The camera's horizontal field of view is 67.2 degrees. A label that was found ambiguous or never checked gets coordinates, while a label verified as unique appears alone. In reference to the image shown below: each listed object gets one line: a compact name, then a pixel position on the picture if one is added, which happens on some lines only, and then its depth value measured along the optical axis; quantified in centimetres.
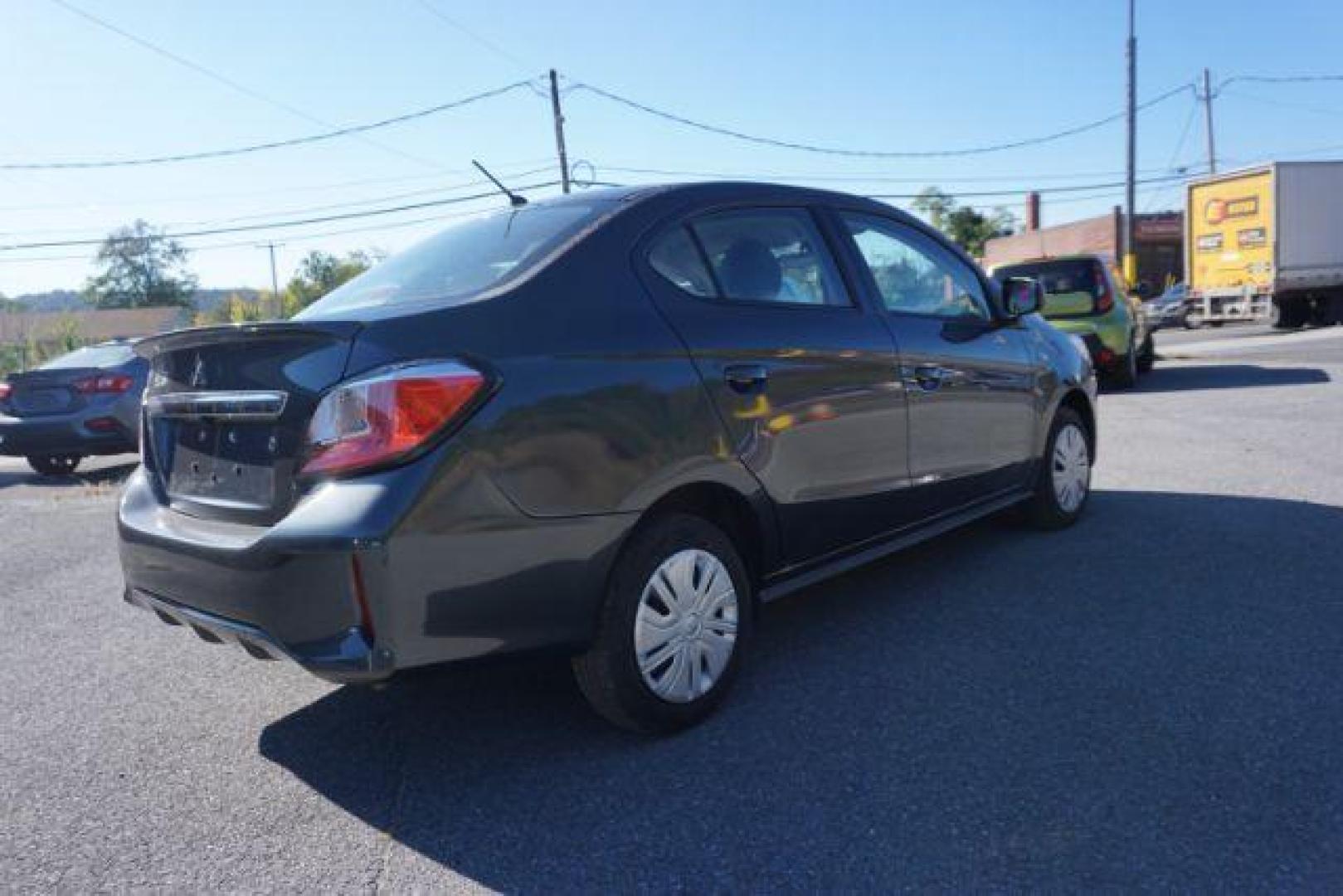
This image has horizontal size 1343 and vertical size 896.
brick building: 4812
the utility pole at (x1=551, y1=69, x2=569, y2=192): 2912
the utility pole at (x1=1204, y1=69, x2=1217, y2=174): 4191
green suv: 1194
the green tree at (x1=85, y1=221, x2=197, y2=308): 10531
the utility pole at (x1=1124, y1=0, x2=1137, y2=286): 2545
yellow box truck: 2066
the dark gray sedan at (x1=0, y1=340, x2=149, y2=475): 973
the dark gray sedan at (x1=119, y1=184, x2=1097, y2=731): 247
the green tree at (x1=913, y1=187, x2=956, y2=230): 6738
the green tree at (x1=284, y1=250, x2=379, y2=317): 6598
